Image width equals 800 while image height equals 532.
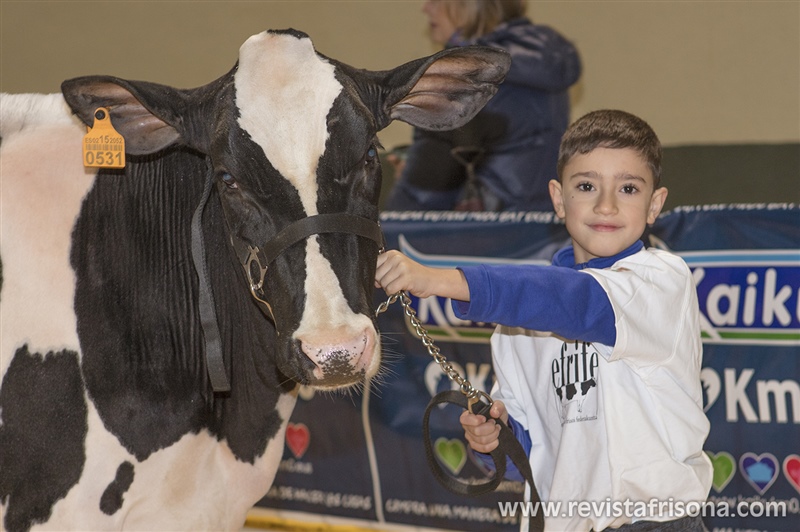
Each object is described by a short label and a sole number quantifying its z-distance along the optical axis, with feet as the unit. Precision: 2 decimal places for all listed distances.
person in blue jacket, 15.43
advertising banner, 12.19
